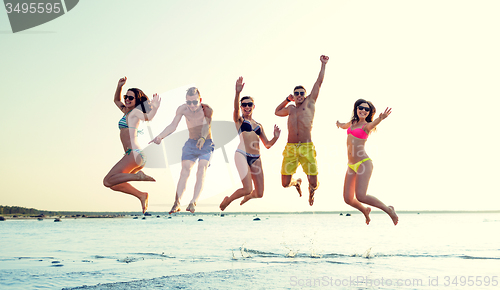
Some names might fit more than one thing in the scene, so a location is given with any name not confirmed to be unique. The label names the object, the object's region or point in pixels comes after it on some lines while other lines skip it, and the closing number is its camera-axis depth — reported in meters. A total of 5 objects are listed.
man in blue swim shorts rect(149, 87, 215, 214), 14.03
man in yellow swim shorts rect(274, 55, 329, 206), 14.67
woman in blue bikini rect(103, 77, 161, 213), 13.60
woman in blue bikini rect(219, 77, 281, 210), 14.66
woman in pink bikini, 13.85
